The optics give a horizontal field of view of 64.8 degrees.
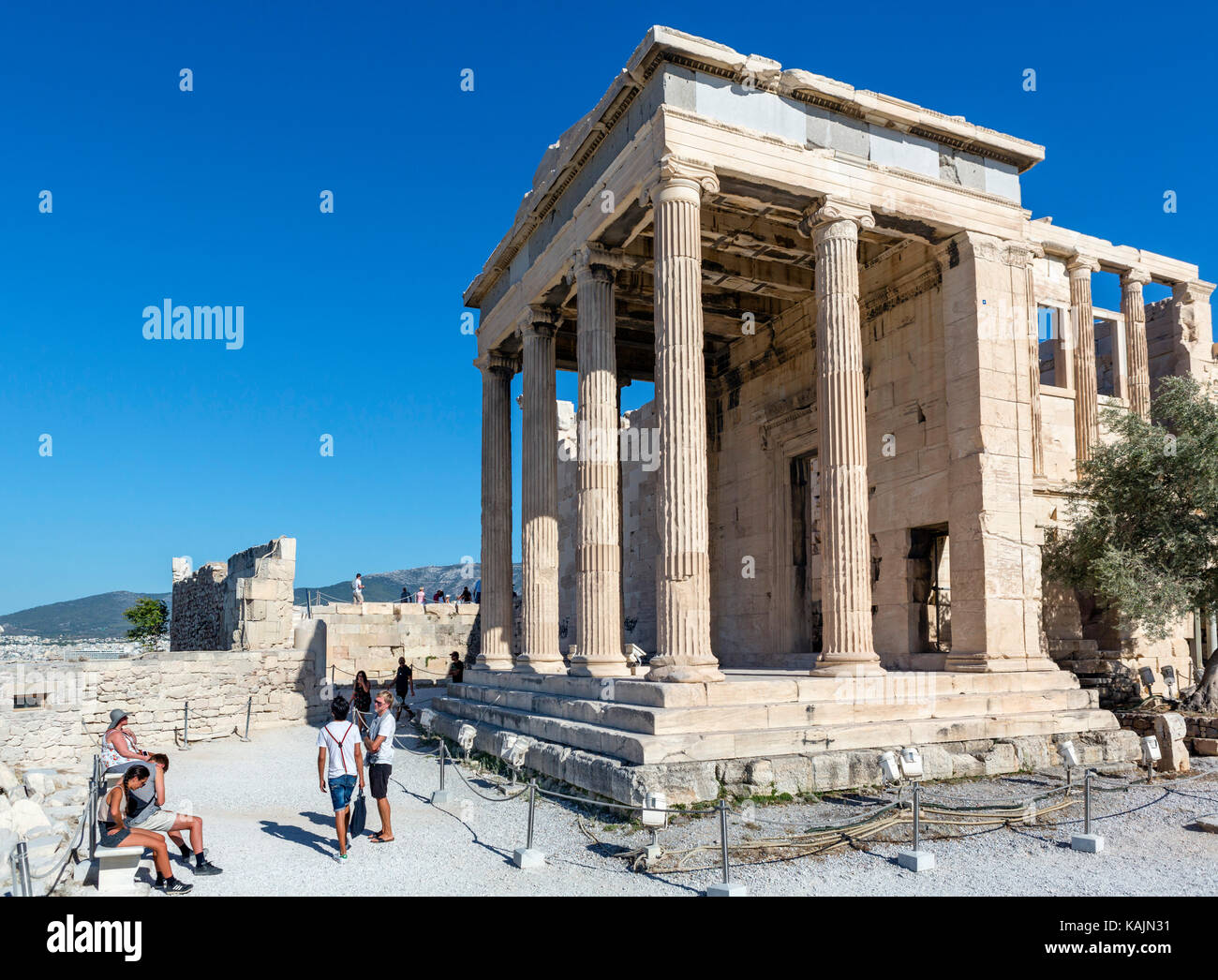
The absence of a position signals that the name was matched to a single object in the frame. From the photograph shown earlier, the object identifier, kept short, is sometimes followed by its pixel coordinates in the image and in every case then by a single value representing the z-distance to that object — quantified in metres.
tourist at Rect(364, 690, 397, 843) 8.98
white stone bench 6.43
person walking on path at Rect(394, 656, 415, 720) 20.39
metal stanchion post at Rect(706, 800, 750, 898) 6.79
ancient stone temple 11.91
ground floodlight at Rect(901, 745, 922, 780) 9.64
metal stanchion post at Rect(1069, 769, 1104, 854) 8.19
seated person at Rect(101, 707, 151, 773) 9.15
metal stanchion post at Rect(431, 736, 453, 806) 11.05
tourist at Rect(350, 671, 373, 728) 17.56
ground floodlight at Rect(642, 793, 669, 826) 8.14
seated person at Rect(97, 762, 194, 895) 7.14
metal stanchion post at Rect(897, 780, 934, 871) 7.56
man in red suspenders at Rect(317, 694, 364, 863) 8.32
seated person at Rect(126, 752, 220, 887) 7.52
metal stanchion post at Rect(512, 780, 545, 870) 7.86
